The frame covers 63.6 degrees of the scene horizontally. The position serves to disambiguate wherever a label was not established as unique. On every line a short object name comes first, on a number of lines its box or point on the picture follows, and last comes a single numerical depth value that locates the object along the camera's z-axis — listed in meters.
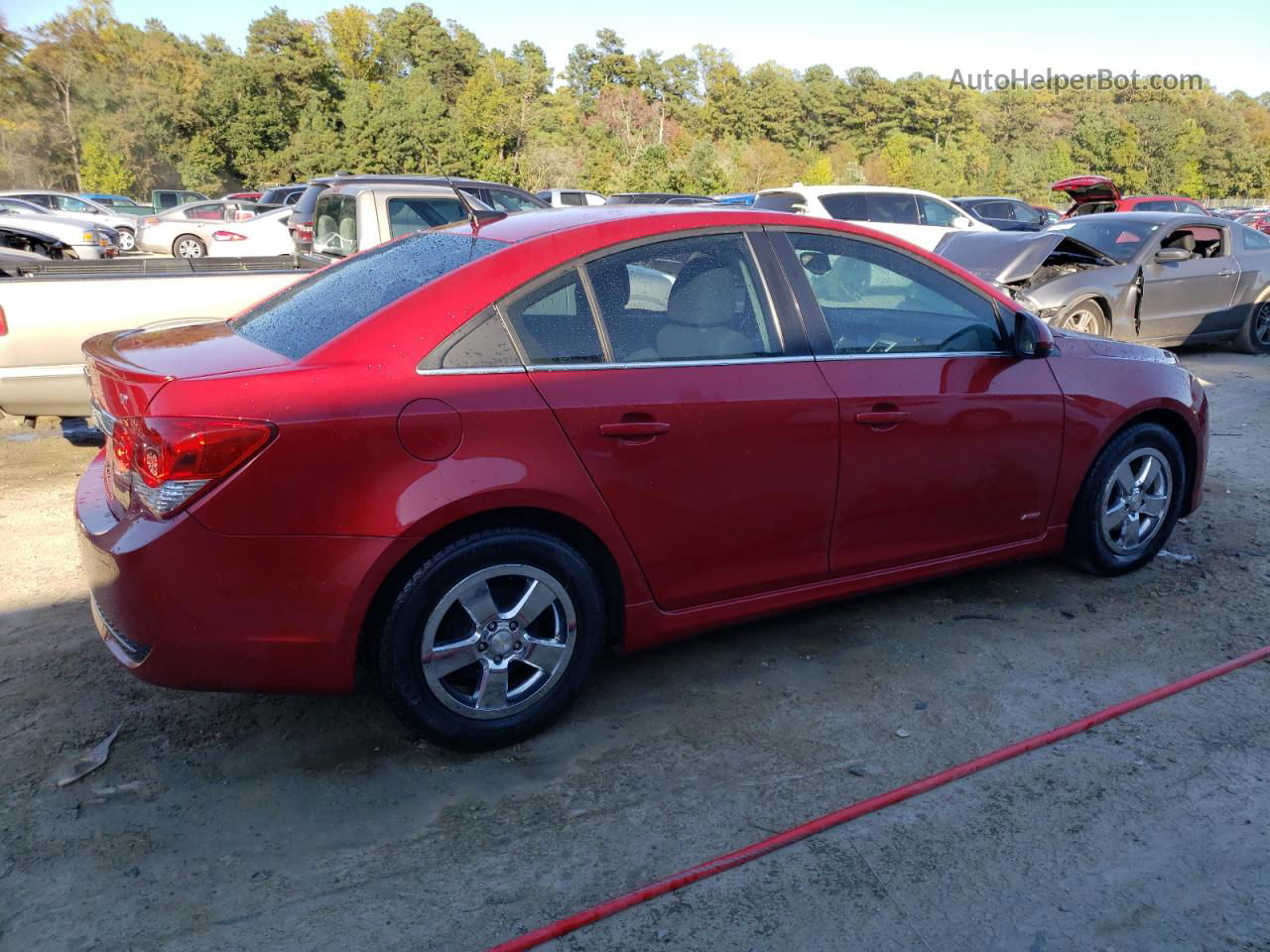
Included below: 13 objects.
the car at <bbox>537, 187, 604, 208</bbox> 23.61
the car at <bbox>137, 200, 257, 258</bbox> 20.73
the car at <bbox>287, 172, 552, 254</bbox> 10.20
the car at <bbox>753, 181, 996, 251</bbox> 14.02
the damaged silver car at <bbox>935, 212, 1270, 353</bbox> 9.66
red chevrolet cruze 2.81
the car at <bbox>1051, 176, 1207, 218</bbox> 20.20
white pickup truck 5.86
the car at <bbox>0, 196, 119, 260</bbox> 16.41
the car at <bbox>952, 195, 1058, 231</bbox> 21.48
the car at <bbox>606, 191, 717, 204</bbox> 21.55
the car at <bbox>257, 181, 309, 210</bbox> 25.45
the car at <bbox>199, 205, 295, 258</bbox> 18.06
